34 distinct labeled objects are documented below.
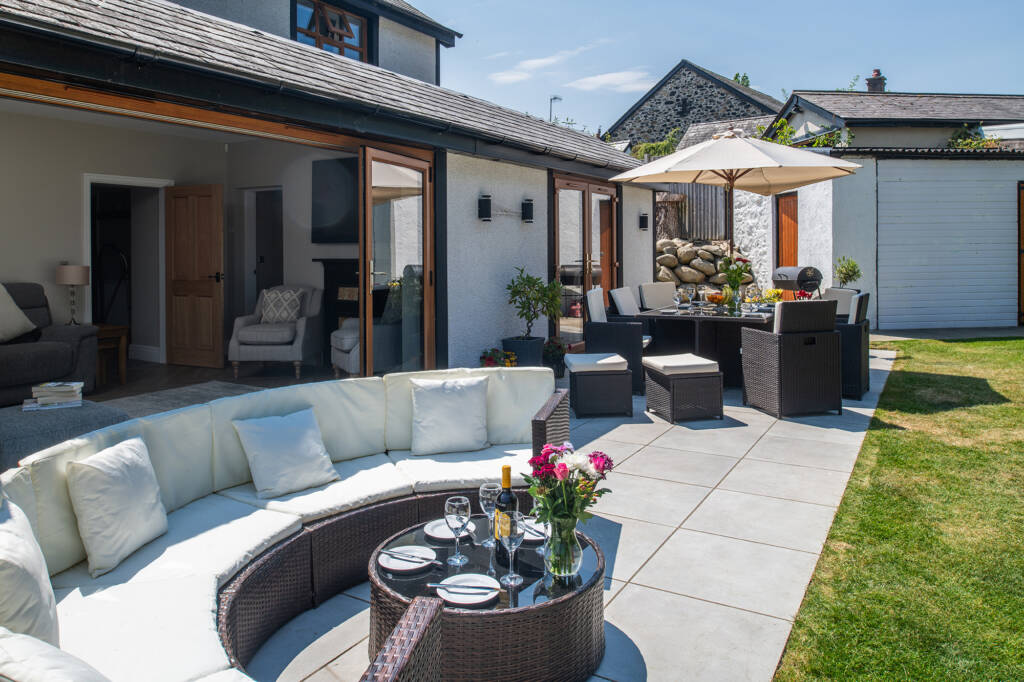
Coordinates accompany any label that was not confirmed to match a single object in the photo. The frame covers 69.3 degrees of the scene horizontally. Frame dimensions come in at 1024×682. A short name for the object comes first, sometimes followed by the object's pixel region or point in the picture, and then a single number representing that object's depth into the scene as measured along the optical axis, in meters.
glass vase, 2.58
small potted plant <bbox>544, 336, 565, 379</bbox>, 8.45
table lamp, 7.98
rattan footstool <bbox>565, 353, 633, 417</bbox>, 6.52
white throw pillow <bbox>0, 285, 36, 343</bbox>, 6.76
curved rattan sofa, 2.18
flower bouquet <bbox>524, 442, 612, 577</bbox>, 2.55
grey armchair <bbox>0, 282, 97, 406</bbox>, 6.36
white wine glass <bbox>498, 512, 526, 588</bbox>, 2.64
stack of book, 4.73
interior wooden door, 9.08
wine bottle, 2.64
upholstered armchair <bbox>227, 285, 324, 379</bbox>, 8.39
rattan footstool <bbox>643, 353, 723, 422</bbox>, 6.32
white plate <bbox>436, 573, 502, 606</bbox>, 2.43
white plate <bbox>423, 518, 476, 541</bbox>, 2.89
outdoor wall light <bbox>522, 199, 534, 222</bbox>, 8.65
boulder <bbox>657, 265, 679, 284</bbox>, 14.81
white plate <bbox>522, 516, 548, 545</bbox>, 2.89
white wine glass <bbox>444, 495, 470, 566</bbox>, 2.85
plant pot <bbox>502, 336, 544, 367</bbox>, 7.86
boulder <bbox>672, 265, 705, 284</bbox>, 15.08
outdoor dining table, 7.62
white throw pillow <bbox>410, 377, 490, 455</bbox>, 4.05
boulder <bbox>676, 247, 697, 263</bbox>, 15.30
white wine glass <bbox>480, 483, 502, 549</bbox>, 2.92
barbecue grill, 10.11
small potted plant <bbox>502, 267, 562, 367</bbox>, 7.88
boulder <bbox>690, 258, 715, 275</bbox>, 15.16
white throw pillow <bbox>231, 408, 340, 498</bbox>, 3.36
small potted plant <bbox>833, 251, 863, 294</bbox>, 12.07
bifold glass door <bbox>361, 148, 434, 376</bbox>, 6.41
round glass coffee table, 2.34
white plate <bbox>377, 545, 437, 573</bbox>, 2.64
